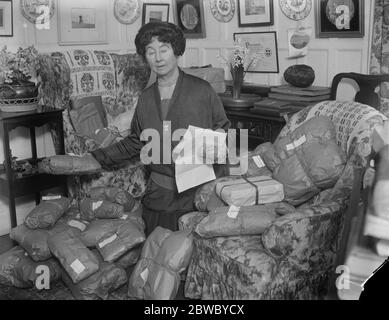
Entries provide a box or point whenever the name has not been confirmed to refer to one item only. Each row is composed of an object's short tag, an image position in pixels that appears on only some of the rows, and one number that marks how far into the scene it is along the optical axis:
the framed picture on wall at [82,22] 2.81
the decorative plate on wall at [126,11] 3.11
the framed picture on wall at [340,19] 2.52
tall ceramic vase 2.99
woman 1.89
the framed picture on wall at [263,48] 3.03
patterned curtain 2.27
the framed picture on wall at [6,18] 2.52
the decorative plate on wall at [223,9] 3.19
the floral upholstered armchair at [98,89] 2.65
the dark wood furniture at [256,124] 2.75
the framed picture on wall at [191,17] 3.22
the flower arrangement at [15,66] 2.49
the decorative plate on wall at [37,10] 2.63
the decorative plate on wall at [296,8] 2.77
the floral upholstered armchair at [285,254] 1.57
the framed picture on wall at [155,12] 3.15
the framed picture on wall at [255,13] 2.99
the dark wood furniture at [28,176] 2.47
